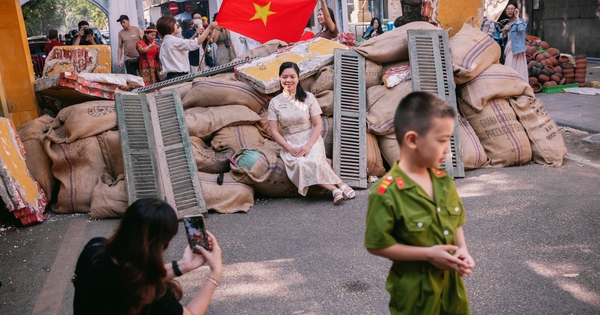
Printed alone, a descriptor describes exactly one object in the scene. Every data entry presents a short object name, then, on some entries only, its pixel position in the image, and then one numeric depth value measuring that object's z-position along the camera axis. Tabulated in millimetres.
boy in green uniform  2158
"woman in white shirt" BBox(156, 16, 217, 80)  7895
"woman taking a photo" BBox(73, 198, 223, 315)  2131
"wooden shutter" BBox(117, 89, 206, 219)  5645
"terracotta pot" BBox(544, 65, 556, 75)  11672
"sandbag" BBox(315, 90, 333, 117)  6613
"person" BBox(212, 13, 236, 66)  12234
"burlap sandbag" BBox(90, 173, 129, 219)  5579
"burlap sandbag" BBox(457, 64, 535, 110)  6582
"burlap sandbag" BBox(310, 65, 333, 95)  6801
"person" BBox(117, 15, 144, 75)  11086
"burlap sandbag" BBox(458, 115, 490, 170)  6406
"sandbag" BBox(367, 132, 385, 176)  6348
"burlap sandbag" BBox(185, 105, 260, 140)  6332
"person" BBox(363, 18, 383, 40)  15521
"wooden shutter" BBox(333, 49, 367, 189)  6180
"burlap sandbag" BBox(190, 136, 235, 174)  6094
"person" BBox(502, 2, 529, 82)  10367
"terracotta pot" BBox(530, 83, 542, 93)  11602
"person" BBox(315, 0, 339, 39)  8188
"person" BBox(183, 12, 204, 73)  13336
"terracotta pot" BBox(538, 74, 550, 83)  11633
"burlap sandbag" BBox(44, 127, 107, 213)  5836
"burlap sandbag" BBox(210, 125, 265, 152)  6281
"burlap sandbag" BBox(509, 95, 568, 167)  6453
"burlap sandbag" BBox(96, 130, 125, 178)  6055
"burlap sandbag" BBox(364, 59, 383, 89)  6965
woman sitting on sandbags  5730
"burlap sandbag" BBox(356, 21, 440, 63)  6941
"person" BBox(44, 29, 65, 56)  12844
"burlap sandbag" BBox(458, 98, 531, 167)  6449
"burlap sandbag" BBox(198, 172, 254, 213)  5684
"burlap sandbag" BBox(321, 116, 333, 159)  6438
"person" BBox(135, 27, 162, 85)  9289
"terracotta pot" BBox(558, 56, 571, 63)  11703
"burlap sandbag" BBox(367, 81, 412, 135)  6451
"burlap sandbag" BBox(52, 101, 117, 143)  6035
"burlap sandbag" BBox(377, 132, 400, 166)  6359
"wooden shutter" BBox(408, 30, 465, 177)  6367
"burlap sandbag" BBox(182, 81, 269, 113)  6539
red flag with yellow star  7539
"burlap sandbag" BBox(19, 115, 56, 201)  6012
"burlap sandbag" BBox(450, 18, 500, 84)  6637
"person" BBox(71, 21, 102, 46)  12359
